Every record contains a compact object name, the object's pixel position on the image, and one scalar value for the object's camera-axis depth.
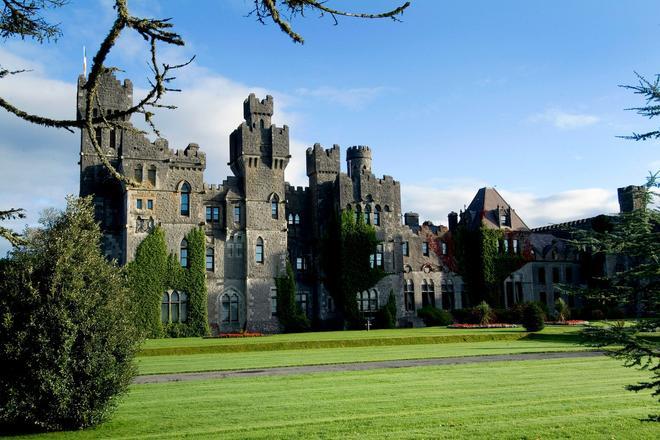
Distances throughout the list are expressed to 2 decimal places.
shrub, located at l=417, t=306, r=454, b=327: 49.88
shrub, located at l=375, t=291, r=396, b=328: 48.00
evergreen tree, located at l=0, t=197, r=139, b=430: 12.00
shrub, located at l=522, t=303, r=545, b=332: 36.62
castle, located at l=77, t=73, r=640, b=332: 43.06
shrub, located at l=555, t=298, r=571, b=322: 48.03
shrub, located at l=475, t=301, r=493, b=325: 45.88
